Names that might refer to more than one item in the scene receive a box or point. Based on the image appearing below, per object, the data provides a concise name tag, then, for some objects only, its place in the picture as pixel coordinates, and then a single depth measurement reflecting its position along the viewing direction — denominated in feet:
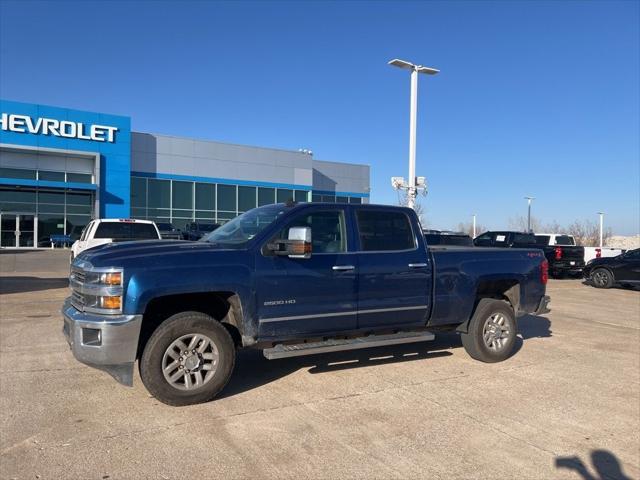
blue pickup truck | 15.74
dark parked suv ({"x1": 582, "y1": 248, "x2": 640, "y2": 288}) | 57.16
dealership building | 106.63
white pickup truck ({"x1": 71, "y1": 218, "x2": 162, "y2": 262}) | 44.16
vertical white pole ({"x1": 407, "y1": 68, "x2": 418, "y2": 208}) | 66.39
